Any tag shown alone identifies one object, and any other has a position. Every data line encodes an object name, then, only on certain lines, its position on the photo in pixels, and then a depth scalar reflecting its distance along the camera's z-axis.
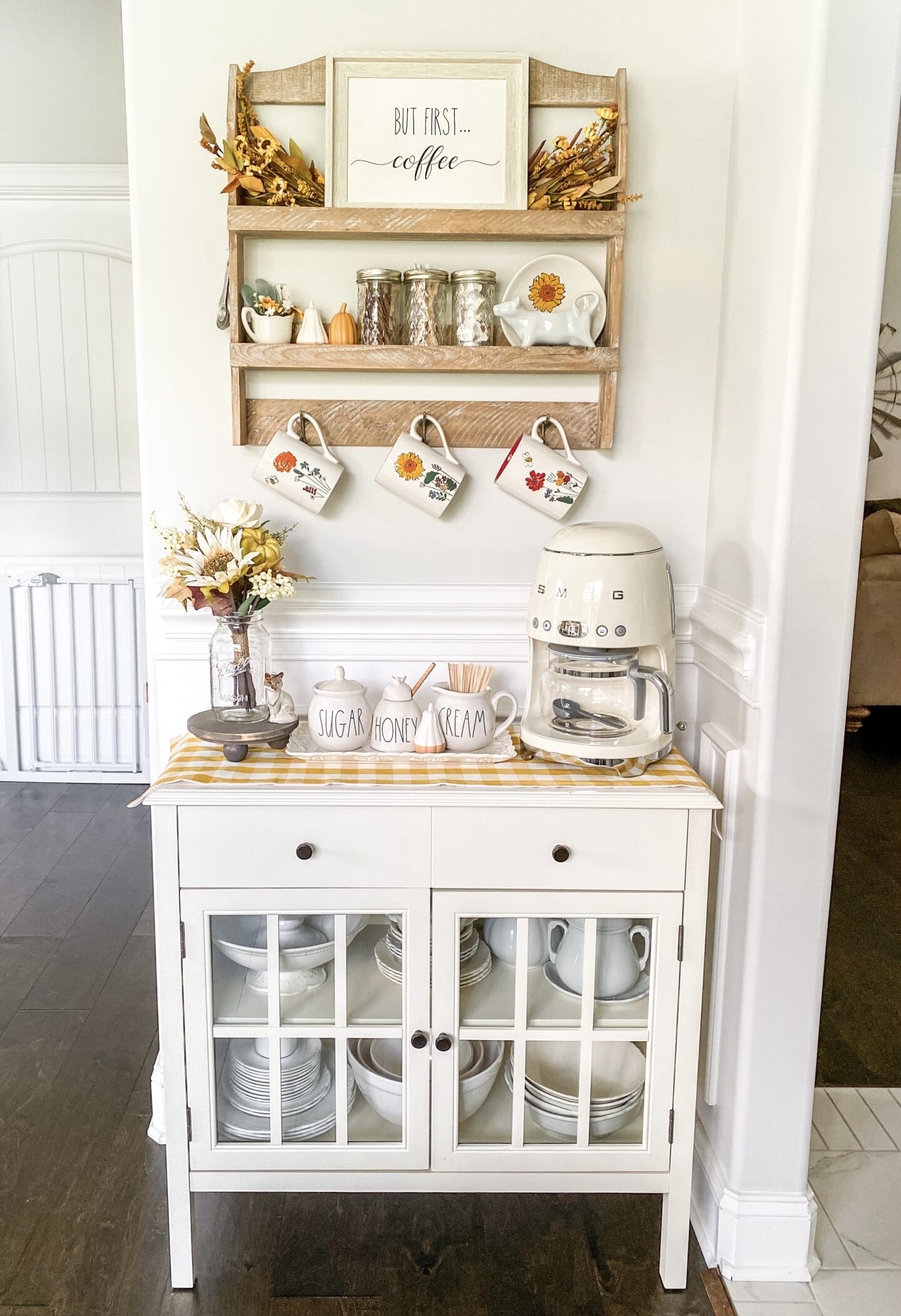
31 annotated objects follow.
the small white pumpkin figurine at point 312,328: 1.72
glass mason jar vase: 1.72
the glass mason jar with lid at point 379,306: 1.71
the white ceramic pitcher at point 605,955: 1.56
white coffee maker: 1.56
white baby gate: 3.82
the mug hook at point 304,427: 1.79
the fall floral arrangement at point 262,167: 1.65
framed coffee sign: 1.68
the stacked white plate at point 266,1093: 1.58
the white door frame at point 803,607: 1.39
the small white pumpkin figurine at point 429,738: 1.67
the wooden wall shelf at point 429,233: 1.68
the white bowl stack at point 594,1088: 1.59
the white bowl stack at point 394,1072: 1.60
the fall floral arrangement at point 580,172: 1.67
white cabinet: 1.52
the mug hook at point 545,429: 1.79
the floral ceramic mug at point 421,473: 1.76
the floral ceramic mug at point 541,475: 1.77
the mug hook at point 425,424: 1.79
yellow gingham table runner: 1.53
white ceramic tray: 1.64
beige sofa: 4.65
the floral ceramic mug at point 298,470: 1.76
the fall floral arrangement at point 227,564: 1.67
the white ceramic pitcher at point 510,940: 1.56
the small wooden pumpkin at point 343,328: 1.72
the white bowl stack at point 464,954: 1.57
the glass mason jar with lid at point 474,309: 1.72
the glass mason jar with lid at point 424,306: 1.72
